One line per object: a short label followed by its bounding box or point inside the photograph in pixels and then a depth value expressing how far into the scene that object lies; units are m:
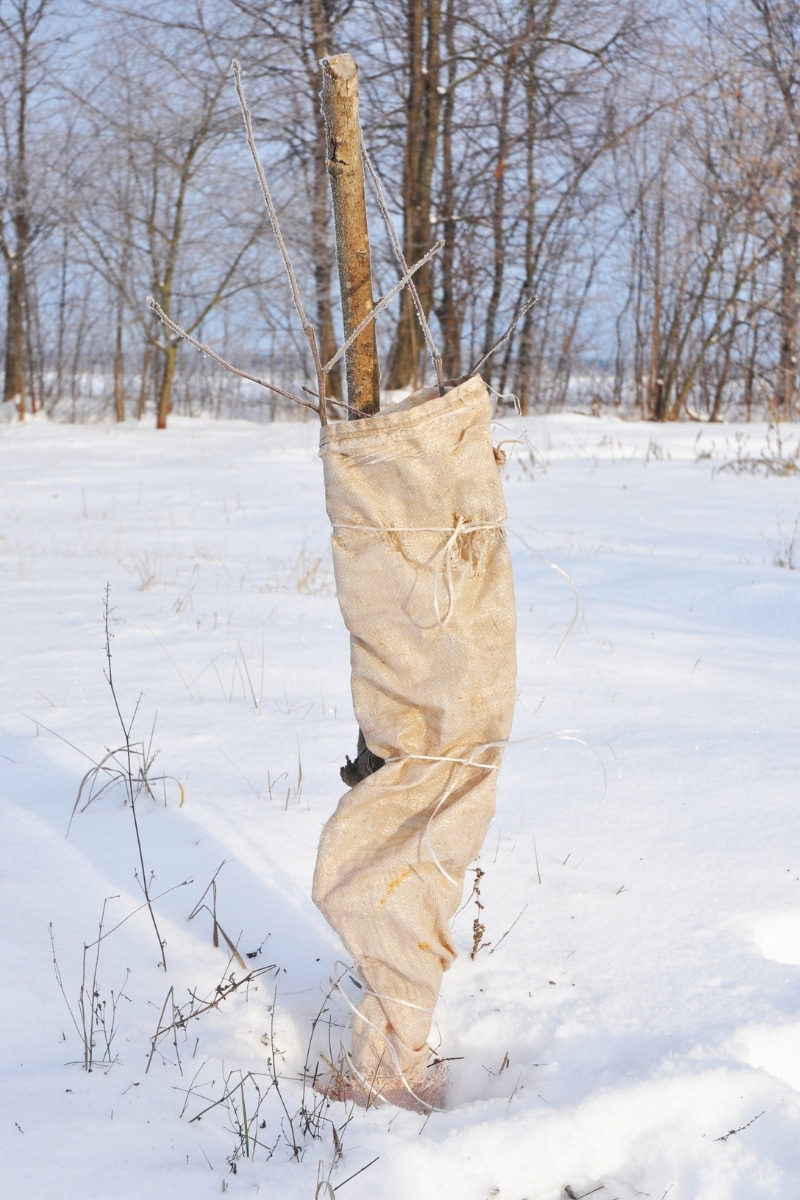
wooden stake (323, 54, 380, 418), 1.25
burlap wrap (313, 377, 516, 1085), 1.25
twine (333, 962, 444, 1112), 1.41
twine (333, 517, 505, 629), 1.25
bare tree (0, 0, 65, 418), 13.45
